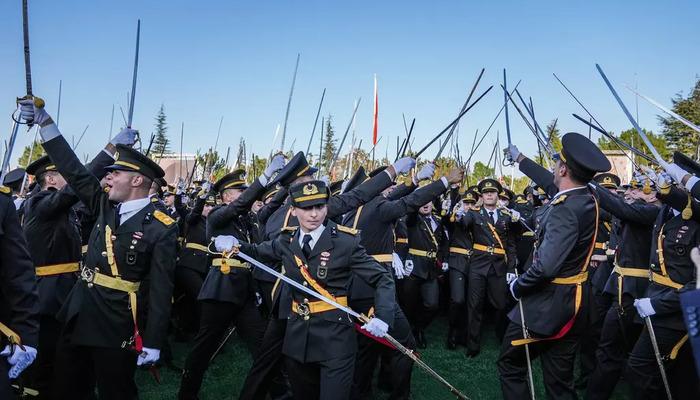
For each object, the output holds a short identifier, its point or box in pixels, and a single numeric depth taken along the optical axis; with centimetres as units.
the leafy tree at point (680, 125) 2397
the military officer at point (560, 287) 449
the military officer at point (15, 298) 285
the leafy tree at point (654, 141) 2208
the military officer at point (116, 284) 403
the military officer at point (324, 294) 405
